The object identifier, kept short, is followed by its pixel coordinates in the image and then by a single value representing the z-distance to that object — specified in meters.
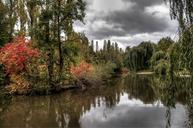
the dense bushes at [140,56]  28.39
